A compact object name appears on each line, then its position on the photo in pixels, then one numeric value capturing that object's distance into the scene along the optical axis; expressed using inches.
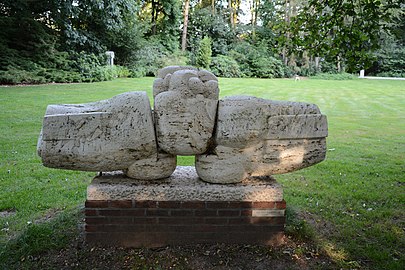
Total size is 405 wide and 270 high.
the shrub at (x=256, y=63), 1164.9
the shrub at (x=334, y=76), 1204.2
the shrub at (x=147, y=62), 898.7
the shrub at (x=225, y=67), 1087.5
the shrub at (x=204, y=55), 1061.1
